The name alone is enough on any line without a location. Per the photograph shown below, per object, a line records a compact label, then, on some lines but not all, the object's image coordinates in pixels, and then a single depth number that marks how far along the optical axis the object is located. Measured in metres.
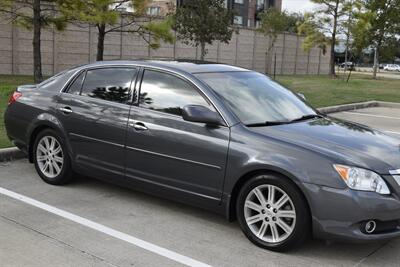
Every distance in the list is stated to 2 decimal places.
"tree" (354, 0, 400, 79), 37.44
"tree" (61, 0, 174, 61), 15.85
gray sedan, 4.11
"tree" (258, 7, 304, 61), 41.84
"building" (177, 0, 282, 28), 64.88
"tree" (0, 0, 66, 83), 15.38
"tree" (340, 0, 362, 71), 38.34
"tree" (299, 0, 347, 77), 39.25
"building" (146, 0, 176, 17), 30.02
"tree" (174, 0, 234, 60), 24.50
